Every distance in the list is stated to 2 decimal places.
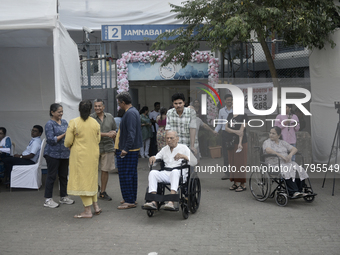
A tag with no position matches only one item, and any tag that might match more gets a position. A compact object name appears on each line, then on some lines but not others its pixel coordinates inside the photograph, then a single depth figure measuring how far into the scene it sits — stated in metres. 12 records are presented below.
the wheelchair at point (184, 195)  5.07
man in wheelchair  5.14
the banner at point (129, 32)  11.26
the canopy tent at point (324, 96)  8.05
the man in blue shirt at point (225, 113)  7.07
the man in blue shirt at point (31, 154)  7.11
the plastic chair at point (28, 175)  7.04
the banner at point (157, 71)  11.34
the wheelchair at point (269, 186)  5.80
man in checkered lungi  5.65
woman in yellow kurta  5.21
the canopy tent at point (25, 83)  8.60
